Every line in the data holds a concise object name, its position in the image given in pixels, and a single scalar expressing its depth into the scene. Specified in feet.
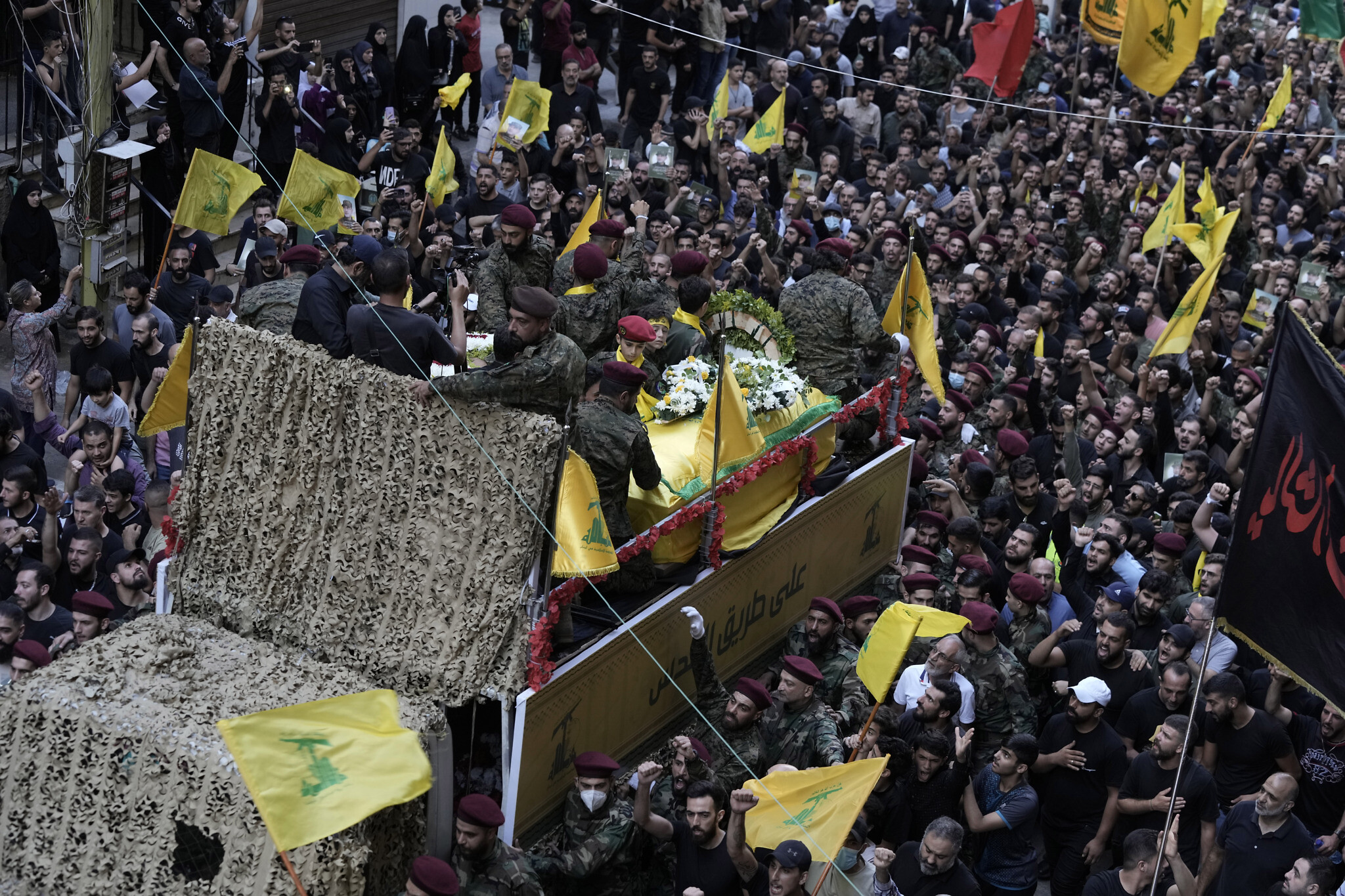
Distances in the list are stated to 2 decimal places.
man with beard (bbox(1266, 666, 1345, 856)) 32.01
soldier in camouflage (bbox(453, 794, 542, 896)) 26.84
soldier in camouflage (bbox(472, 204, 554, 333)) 35.53
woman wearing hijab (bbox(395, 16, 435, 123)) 70.90
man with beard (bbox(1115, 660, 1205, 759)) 33.04
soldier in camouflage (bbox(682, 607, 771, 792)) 31.94
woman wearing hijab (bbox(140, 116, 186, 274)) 55.16
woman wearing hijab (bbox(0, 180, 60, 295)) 50.39
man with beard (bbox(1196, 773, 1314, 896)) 29.14
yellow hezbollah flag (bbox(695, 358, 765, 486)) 34.24
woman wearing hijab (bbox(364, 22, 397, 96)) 69.92
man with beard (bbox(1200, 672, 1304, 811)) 32.42
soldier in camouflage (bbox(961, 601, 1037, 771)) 33.78
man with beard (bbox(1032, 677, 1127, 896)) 32.63
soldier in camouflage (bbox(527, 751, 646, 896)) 28.99
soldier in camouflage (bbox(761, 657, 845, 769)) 31.99
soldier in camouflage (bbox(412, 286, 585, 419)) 28.76
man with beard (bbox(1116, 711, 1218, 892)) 31.24
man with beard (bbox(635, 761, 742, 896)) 28.63
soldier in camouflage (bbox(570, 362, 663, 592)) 31.48
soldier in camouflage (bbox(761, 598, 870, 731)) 34.58
